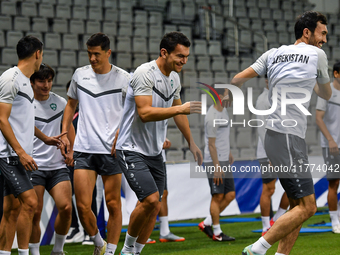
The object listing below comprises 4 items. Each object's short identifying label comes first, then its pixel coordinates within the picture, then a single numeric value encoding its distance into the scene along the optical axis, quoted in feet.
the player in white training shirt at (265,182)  40.63
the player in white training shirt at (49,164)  29.71
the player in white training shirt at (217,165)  39.86
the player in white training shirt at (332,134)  40.73
